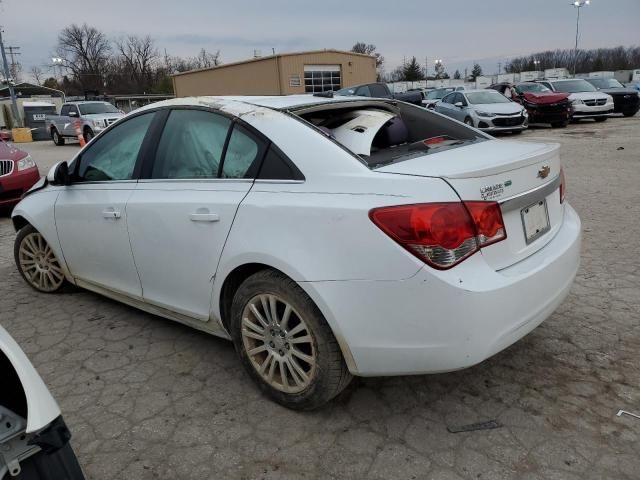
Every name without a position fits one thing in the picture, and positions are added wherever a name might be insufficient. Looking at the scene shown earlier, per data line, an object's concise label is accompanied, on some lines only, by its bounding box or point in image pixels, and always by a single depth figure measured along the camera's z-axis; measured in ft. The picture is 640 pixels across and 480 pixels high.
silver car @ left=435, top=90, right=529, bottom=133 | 50.83
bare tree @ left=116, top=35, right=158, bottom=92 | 238.68
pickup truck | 65.00
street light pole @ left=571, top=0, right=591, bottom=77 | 215.72
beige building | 113.29
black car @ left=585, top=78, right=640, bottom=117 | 66.51
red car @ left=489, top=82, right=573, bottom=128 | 57.57
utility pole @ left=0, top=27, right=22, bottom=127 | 109.91
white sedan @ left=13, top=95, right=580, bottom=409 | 6.85
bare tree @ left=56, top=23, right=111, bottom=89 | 227.81
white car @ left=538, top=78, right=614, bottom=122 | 60.44
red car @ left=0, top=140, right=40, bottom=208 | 24.68
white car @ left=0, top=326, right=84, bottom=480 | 4.74
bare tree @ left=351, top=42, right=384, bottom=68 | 265.54
